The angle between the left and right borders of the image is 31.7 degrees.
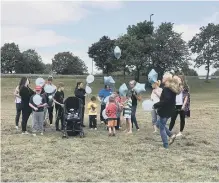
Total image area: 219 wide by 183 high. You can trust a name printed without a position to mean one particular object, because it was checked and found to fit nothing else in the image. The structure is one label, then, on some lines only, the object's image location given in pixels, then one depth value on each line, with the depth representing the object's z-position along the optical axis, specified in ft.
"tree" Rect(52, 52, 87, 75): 273.75
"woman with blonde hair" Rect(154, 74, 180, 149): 26.84
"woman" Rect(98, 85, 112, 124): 40.37
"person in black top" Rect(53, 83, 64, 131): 36.76
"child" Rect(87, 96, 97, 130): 38.45
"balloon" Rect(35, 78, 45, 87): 36.63
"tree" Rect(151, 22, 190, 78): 153.58
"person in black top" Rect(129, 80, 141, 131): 36.06
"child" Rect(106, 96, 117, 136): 34.60
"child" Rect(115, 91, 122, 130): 36.81
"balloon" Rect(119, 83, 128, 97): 37.96
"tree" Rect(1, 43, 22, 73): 257.55
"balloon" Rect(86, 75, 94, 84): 40.20
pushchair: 33.76
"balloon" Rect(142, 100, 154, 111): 32.42
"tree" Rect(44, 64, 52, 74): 274.85
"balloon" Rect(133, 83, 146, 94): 36.27
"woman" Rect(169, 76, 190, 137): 32.27
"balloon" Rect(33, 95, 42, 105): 33.60
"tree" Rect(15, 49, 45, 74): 250.37
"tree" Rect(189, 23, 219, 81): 188.85
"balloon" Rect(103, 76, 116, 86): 39.89
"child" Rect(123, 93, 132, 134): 35.47
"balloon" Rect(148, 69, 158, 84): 35.04
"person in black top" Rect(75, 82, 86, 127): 39.47
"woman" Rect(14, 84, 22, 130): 37.35
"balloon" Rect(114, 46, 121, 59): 38.65
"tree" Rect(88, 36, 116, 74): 180.42
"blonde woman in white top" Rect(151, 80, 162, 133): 33.81
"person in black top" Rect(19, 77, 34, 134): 33.88
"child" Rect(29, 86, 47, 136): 34.06
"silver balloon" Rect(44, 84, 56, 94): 37.48
